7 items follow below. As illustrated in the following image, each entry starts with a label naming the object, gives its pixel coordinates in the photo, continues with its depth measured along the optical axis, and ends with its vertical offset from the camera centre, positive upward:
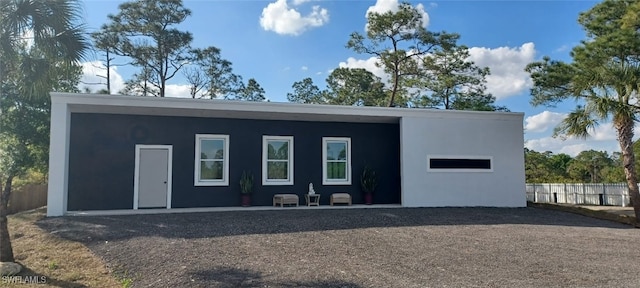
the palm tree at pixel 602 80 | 11.73 +3.13
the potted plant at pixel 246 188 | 12.41 -0.38
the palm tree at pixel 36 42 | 6.29 +2.02
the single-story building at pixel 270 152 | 11.53 +0.67
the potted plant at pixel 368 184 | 13.24 -0.26
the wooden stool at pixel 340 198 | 12.81 -0.67
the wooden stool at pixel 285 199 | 12.38 -0.68
